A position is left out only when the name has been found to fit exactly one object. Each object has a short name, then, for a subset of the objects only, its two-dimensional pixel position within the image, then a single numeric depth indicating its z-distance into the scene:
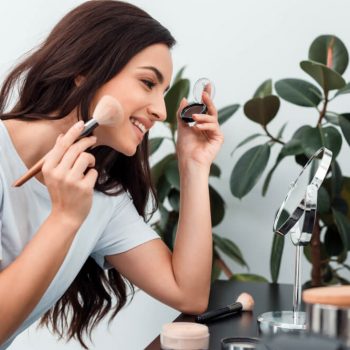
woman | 1.16
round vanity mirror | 1.17
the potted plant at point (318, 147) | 1.80
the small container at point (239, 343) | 1.08
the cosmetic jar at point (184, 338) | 1.07
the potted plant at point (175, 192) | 1.98
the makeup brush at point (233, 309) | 1.25
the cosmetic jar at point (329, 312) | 0.81
